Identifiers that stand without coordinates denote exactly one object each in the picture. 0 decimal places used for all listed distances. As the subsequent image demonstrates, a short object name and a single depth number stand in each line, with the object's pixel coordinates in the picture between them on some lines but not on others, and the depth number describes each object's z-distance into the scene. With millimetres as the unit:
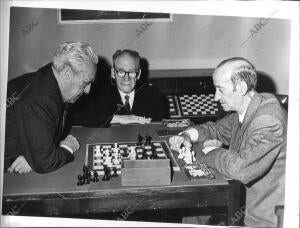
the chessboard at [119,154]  1606
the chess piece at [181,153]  1664
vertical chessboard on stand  2434
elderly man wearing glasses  2170
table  1423
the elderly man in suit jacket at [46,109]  1604
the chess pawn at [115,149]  1751
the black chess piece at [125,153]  1703
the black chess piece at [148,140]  1851
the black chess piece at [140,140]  1848
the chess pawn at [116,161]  1644
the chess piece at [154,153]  1656
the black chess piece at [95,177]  1489
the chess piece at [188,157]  1611
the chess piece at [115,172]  1524
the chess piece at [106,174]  1494
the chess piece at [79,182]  1454
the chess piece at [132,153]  1683
